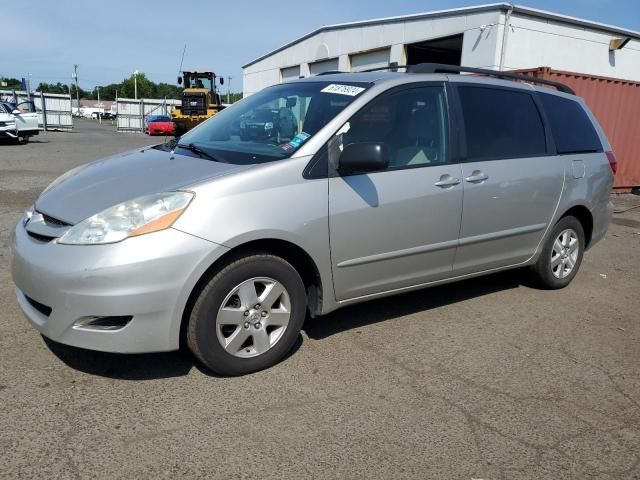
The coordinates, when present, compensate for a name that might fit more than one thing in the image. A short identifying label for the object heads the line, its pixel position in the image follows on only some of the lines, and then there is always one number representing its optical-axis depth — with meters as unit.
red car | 31.62
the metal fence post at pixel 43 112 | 29.40
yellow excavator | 25.72
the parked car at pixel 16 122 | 17.58
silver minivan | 2.71
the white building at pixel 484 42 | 13.69
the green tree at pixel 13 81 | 103.76
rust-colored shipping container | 11.17
